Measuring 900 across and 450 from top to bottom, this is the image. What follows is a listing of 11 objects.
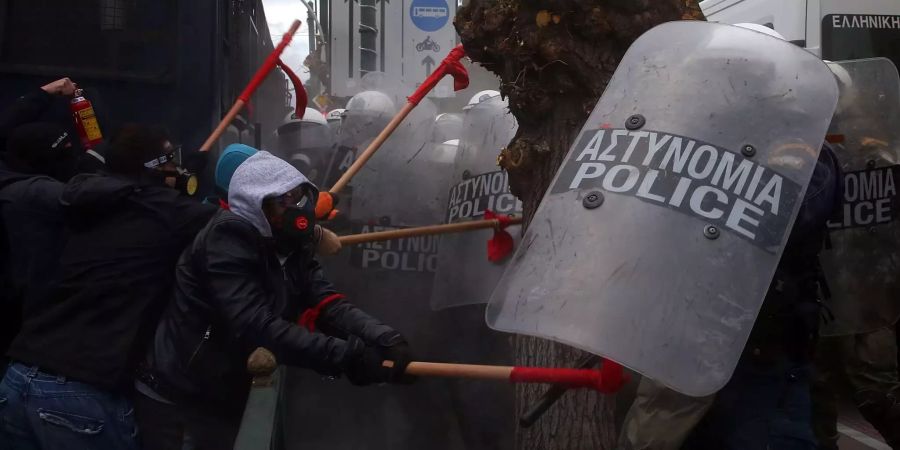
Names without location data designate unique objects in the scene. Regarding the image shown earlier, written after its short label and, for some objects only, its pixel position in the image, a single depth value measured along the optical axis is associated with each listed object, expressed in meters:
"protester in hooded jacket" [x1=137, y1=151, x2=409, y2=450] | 2.72
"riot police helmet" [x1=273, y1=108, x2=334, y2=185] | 6.20
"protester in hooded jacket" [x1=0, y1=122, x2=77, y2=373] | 3.33
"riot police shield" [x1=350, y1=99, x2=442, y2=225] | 5.30
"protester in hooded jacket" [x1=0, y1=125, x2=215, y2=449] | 2.88
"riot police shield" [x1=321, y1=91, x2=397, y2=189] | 5.84
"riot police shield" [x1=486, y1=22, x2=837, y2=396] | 2.15
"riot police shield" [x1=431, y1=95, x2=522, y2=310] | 4.22
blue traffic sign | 13.96
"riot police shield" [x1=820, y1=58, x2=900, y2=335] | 3.17
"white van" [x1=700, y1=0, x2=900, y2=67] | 6.14
